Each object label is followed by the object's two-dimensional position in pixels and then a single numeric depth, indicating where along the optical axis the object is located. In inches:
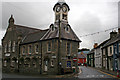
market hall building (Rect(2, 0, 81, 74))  795.5
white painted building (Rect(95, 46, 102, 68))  1235.5
